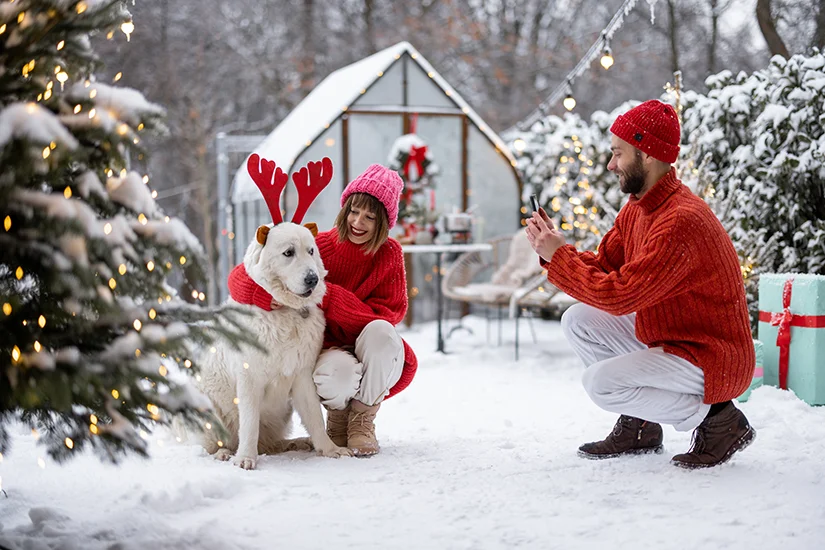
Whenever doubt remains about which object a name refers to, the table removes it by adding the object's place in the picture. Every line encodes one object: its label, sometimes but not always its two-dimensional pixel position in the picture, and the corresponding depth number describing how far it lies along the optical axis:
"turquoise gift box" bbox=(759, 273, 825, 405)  4.09
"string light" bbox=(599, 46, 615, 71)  4.98
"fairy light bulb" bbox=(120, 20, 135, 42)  2.13
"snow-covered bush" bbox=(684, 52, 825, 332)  5.22
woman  3.24
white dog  3.02
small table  6.24
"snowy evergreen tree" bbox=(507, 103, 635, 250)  7.59
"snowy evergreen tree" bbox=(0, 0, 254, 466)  1.73
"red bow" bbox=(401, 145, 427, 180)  7.64
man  2.86
